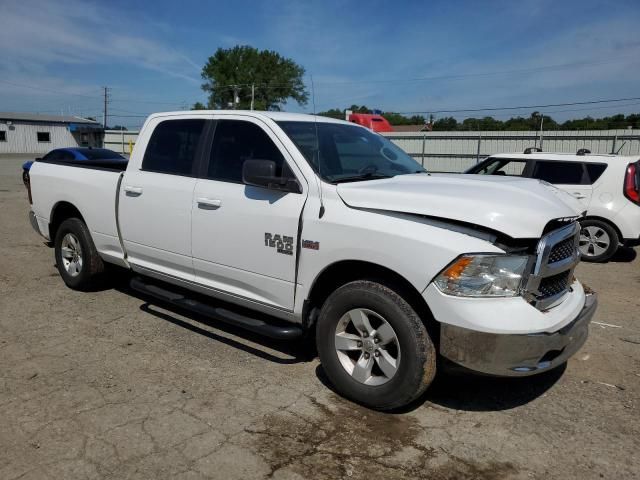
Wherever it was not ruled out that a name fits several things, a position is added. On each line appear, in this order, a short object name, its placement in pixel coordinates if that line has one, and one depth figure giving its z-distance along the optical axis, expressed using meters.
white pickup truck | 3.05
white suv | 8.27
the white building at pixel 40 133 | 53.59
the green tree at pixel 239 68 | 68.82
